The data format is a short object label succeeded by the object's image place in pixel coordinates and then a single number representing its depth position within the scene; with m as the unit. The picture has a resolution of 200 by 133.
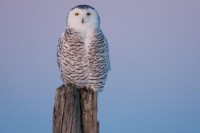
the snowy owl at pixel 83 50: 10.39
